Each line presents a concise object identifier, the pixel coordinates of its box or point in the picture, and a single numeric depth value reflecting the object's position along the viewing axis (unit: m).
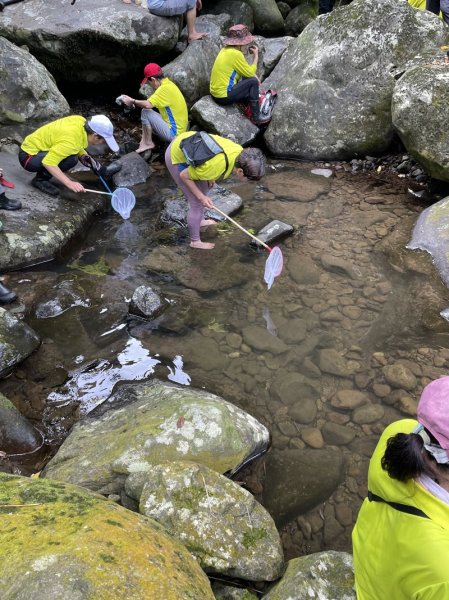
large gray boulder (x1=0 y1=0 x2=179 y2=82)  7.52
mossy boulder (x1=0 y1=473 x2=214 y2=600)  1.65
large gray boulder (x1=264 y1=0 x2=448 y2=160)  6.81
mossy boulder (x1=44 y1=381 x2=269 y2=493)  2.99
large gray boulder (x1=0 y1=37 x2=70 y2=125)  6.60
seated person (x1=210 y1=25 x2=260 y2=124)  7.40
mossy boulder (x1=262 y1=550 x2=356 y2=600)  2.32
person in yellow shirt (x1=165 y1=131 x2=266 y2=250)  4.73
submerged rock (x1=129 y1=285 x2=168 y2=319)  4.64
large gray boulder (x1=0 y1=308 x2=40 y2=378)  4.00
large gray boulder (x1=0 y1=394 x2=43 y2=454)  3.39
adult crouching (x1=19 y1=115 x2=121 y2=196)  5.71
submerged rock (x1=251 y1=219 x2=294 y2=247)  5.59
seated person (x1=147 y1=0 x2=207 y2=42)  7.81
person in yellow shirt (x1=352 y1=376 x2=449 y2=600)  1.54
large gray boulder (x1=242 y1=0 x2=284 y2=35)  10.77
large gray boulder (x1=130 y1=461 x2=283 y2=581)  2.45
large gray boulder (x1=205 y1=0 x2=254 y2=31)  10.14
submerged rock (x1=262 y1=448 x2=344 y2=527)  3.21
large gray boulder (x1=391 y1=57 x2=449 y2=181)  5.62
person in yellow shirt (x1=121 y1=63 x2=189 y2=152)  6.98
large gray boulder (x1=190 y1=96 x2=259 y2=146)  7.52
